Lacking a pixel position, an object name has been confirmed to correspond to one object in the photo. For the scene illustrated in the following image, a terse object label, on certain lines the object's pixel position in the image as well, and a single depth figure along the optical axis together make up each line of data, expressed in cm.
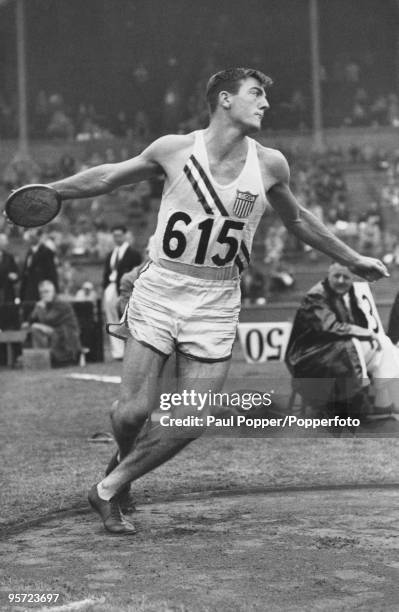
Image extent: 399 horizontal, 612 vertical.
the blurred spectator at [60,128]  3869
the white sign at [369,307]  1012
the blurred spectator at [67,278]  2331
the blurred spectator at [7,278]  1794
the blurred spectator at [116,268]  1584
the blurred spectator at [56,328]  1595
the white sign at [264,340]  1262
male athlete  548
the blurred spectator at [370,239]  2788
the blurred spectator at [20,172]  3418
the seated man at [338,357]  942
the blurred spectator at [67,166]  3491
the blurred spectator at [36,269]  1677
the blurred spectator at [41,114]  3909
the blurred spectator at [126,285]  982
